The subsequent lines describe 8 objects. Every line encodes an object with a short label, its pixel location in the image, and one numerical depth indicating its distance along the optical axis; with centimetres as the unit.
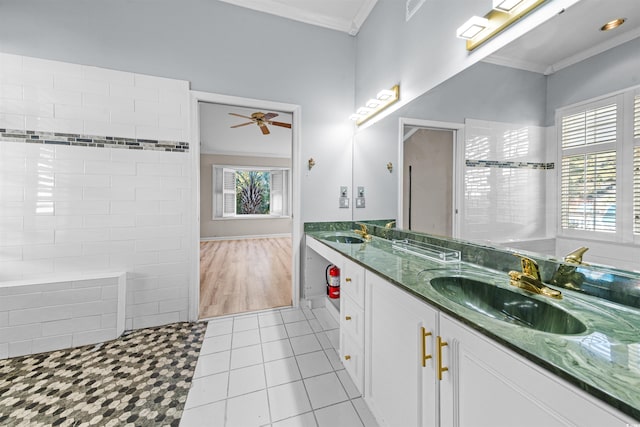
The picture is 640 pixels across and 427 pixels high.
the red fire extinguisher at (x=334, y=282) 247
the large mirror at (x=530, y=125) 76
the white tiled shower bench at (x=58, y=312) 179
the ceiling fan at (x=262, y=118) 362
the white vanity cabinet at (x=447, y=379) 51
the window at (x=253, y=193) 668
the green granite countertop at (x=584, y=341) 46
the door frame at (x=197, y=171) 230
